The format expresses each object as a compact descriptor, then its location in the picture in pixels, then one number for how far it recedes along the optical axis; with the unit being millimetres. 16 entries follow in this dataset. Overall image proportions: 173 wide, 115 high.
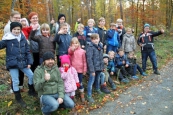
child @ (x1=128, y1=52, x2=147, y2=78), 6373
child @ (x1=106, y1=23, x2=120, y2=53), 5948
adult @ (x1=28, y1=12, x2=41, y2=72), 4139
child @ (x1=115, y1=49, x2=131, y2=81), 5987
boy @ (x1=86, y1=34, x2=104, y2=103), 4394
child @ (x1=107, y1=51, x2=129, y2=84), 5710
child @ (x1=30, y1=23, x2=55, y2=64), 3979
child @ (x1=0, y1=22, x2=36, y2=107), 3439
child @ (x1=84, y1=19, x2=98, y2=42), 5211
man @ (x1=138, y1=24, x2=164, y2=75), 6581
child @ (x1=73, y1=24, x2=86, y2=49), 4872
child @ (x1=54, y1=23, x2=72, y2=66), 4270
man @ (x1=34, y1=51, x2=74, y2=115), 3409
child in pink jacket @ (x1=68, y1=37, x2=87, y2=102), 4290
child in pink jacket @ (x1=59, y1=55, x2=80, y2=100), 3879
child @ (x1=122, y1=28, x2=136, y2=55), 6447
